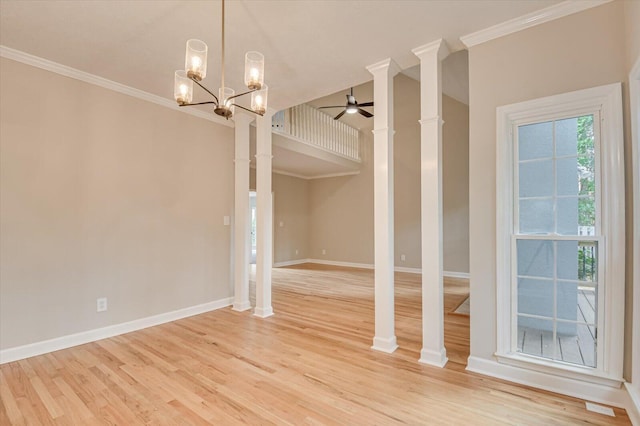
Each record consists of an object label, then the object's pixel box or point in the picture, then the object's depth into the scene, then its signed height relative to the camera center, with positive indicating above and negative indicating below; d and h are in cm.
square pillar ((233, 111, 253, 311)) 431 +5
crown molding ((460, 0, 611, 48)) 212 +147
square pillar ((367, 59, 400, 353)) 292 +8
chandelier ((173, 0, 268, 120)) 175 +86
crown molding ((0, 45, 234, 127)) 275 +143
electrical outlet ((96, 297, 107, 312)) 323 -95
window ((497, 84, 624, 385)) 200 -13
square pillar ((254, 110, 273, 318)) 404 -3
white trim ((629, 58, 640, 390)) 184 +5
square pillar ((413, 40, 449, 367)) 264 +11
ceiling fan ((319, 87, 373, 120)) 573 +207
